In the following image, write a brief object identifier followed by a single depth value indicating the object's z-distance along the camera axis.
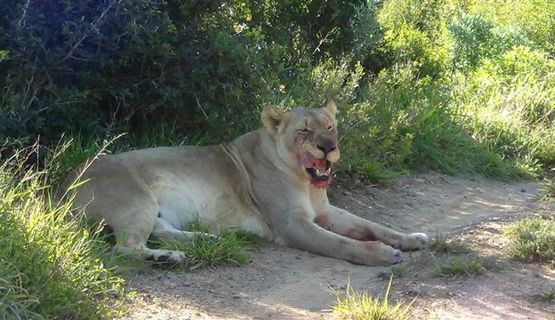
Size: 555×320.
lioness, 13.16
